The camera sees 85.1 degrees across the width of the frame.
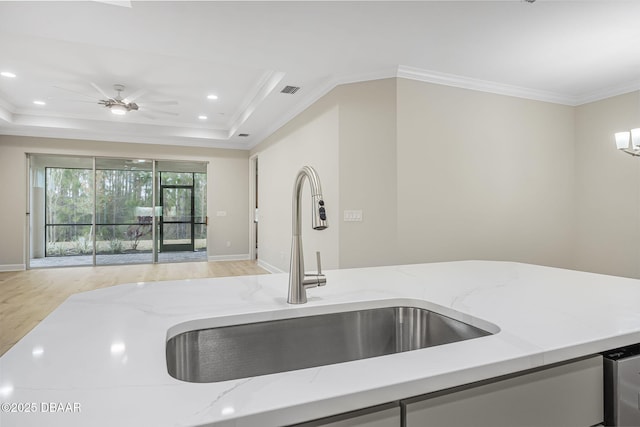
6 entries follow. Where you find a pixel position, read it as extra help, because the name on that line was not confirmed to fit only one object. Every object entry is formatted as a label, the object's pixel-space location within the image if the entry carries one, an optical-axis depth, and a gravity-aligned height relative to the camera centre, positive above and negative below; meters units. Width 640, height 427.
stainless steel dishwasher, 0.77 -0.39
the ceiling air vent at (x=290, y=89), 4.23 +1.52
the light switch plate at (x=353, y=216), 3.83 -0.04
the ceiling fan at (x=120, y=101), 4.75 +1.63
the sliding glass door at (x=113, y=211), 6.74 +0.01
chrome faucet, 1.02 -0.17
